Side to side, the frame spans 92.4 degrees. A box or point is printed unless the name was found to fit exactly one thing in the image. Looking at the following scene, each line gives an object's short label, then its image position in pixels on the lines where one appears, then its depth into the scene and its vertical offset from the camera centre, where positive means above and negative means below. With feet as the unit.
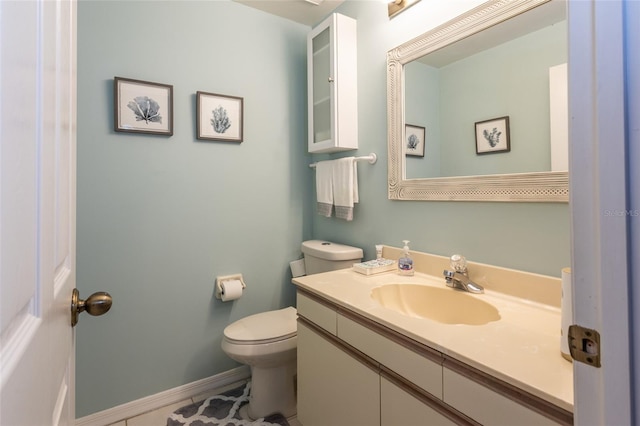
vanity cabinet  2.20 -1.49
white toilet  4.90 -2.09
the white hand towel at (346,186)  5.73 +0.60
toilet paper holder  5.98 -1.20
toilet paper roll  5.85 -1.37
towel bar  5.49 +1.08
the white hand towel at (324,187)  6.16 +0.64
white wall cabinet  5.68 +2.58
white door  0.91 +0.04
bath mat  5.09 -3.37
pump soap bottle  4.61 -0.71
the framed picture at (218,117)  5.77 +1.97
